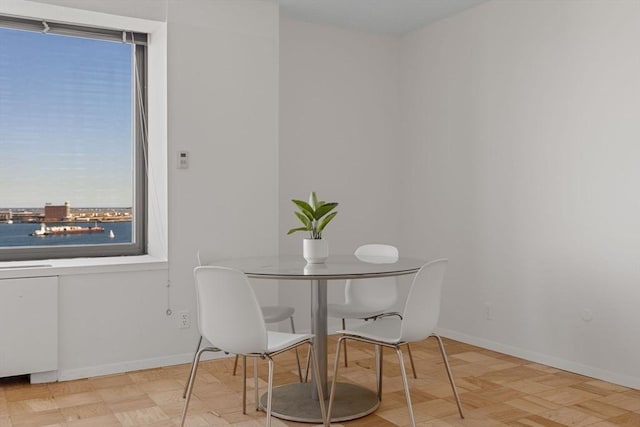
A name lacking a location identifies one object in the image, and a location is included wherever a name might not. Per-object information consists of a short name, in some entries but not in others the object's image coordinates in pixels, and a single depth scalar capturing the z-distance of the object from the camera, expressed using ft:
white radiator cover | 12.12
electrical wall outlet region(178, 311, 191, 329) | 14.08
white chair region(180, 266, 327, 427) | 8.59
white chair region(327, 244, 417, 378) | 12.31
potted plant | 10.98
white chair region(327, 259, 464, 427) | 9.18
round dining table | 9.59
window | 13.76
